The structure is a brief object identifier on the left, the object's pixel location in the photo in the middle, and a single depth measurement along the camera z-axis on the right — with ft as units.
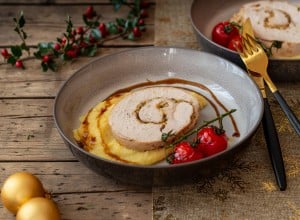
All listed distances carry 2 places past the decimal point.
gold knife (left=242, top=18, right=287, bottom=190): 2.18
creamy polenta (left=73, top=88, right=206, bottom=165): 2.19
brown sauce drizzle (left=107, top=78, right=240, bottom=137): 2.48
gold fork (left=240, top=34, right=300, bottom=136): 2.46
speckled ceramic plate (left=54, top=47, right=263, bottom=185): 2.11
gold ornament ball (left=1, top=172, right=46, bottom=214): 2.07
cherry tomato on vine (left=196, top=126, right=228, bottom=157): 2.15
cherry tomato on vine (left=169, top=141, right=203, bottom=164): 2.11
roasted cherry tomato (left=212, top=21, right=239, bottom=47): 2.71
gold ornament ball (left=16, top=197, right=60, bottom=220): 2.00
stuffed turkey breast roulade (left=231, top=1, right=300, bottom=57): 2.61
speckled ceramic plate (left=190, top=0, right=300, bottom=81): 2.51
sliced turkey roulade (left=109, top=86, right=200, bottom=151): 2.23
